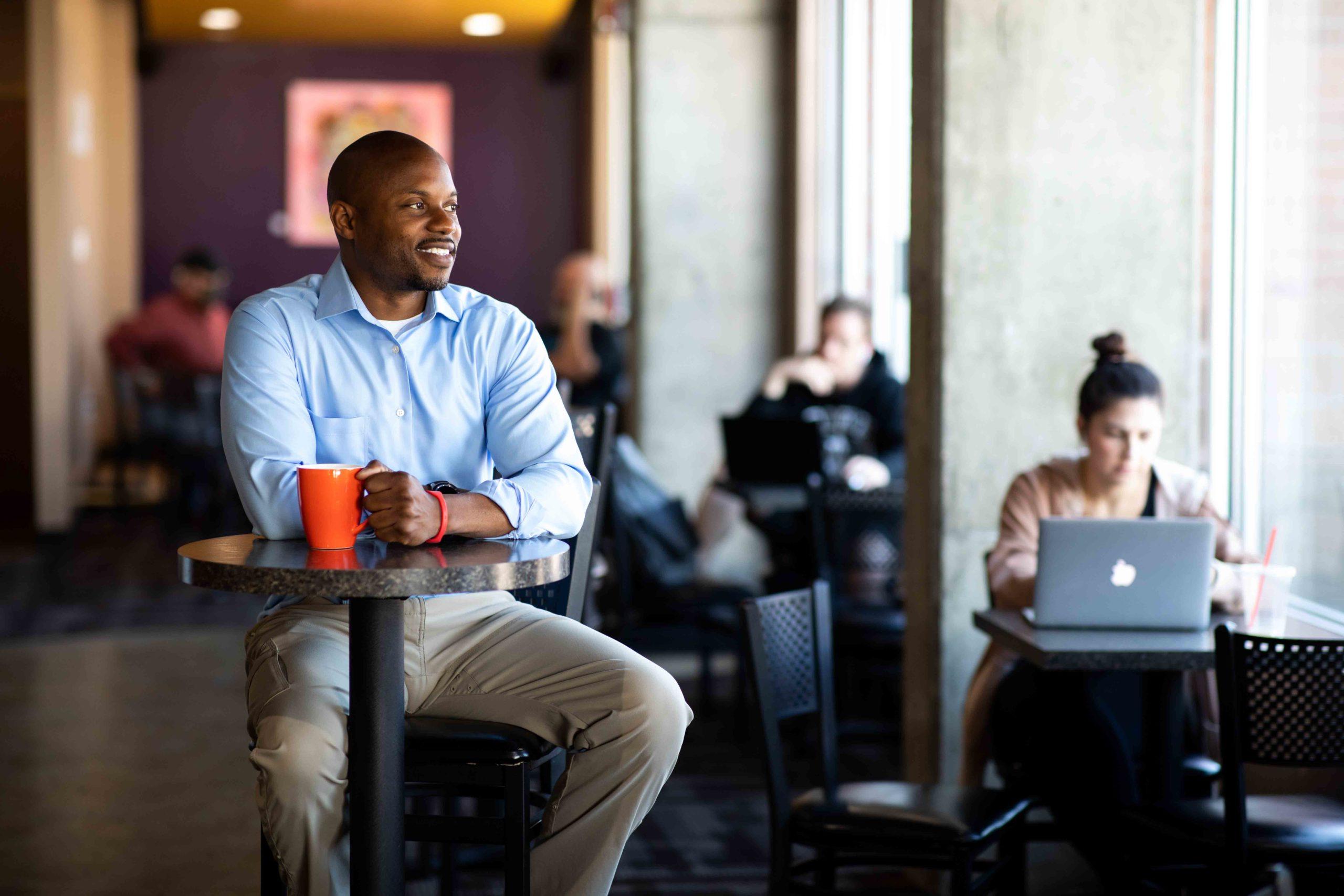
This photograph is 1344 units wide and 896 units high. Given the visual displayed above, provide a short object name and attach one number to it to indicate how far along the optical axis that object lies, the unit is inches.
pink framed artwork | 498.3
